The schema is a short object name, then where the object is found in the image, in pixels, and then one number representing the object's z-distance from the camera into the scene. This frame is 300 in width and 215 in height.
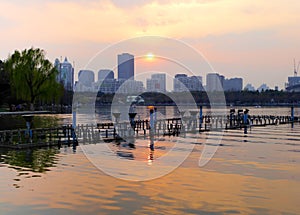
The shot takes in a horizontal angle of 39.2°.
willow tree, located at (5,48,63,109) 64.56
